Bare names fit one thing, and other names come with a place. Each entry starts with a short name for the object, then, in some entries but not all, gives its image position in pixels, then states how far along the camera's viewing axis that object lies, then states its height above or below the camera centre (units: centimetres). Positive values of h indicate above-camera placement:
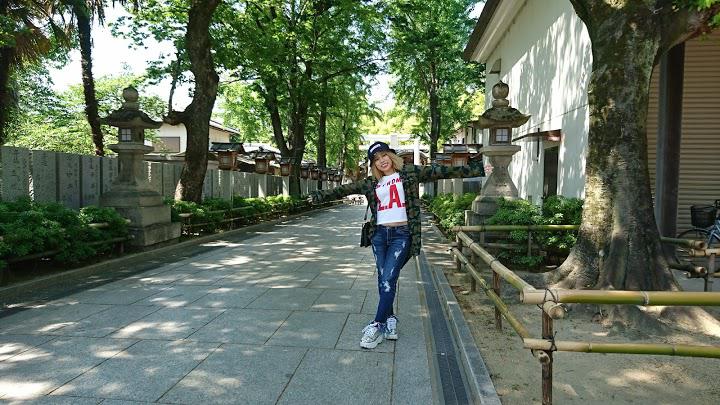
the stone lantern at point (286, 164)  2234 +119
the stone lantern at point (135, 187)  908 -4
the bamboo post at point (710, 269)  508 -84
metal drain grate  333 -150
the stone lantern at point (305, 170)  2995 +124
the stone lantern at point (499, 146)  873 +91
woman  415 -22
